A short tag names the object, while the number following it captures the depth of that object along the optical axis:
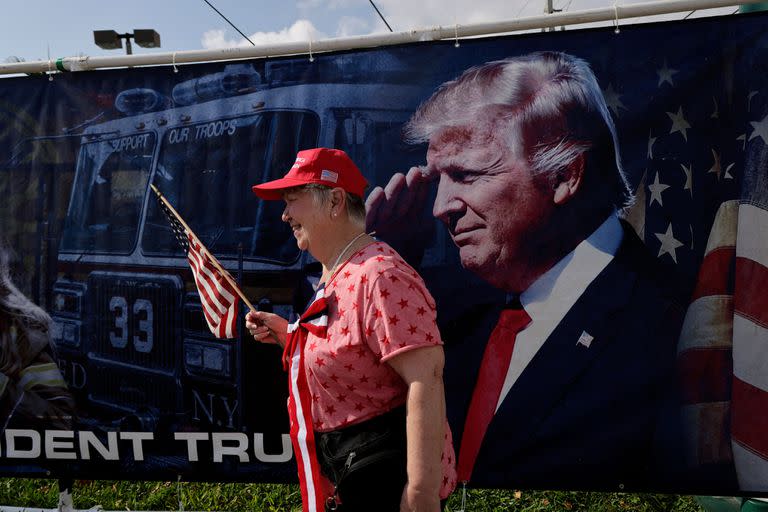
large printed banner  3.06
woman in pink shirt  1.86
